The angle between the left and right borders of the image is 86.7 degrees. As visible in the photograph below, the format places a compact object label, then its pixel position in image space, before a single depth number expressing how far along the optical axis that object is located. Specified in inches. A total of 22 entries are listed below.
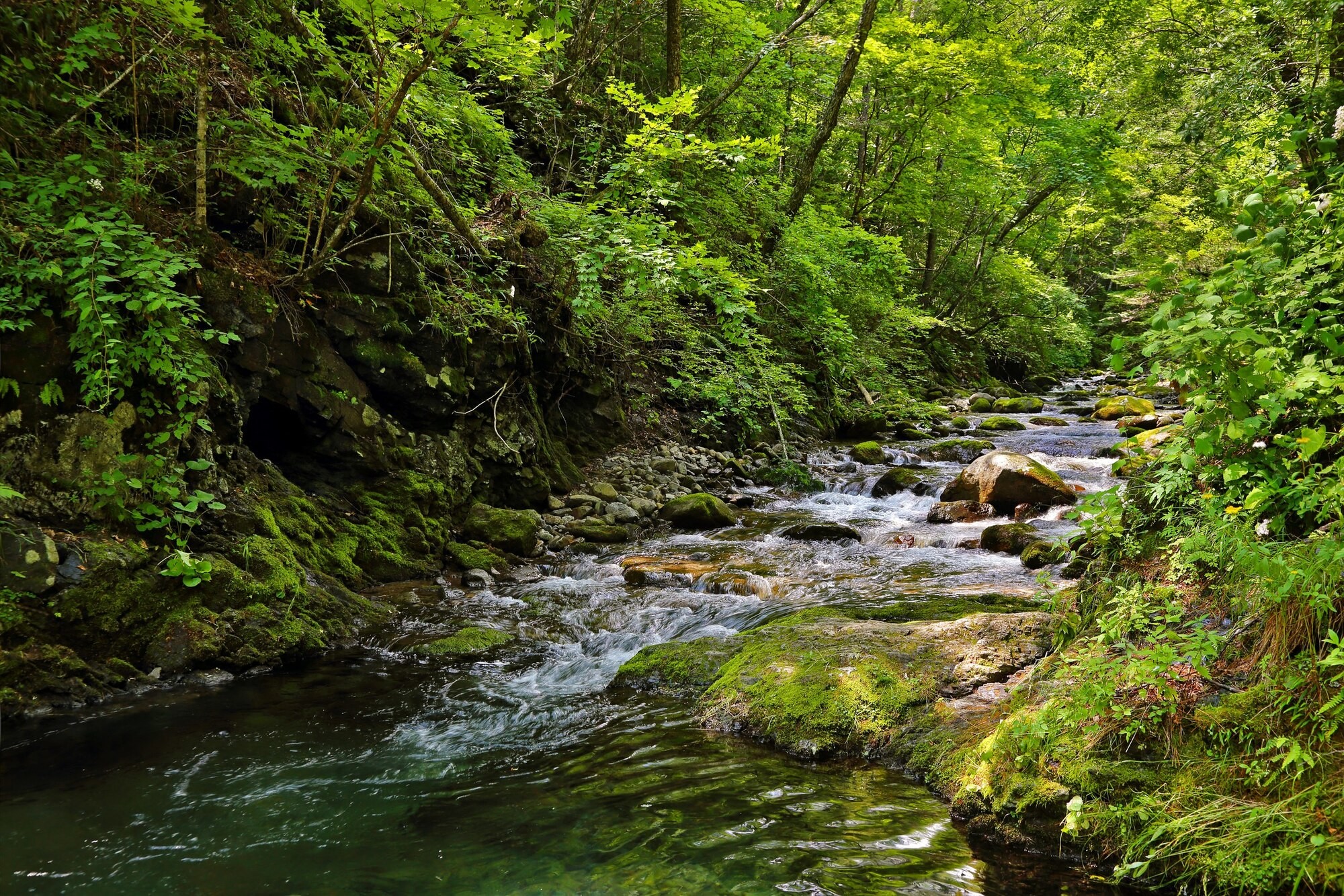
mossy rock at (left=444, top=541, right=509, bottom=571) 322.7
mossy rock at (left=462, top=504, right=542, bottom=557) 345.1
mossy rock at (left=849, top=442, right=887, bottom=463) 587.5
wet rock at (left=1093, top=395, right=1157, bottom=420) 640.4
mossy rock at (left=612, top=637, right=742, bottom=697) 202.4
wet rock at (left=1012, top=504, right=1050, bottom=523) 373.4
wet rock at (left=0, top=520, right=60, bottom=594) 170.9
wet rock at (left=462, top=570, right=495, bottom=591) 305.1
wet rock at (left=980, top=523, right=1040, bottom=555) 317.7
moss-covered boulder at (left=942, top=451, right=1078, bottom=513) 383.9
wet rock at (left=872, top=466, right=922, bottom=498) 471.8
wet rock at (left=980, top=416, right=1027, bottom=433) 660.7
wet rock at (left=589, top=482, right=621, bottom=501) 426.3
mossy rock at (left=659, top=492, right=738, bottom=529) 412.2
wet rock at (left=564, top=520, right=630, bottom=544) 378.3
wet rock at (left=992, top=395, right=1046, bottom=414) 794.2
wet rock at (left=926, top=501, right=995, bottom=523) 387.5
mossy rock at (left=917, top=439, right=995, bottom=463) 566.6
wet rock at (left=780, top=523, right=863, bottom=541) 371.2
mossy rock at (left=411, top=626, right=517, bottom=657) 234.5
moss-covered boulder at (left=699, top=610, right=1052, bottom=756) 160.2
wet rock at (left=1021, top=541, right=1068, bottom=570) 284.8
